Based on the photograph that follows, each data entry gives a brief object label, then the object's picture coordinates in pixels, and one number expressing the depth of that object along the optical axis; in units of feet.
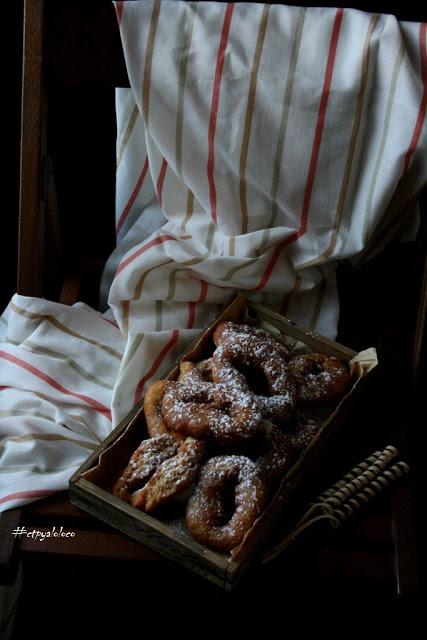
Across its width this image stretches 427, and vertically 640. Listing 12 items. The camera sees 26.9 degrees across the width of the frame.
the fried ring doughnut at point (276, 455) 2.55
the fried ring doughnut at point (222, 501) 2.39
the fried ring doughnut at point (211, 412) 2.55
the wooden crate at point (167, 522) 2.36
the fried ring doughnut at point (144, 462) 2.52
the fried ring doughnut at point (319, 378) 2.80
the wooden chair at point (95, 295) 2.55
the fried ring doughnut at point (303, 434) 2.65
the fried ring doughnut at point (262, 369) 2.68
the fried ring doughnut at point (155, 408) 2.65
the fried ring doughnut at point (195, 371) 2.76
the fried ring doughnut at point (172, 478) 2.45
